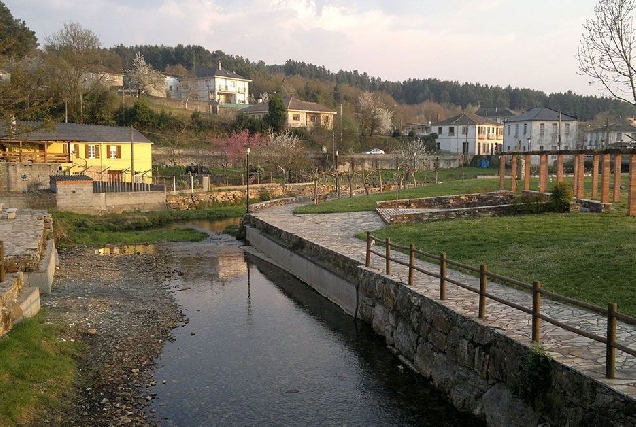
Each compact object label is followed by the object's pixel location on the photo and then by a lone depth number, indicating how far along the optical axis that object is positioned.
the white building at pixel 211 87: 93.38
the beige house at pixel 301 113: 74.88
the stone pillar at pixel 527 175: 31.61
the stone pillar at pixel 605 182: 24.25
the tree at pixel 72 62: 56.09
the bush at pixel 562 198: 25.00
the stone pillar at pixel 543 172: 29.49
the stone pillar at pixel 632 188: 21.96
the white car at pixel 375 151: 72.47
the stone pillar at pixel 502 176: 34.75
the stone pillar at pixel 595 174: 27.41
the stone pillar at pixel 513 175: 31.52
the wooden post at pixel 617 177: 25.66
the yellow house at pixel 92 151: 42.24
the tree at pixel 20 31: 55.26
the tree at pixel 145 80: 81.06
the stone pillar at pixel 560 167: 27.88
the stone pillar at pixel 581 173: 27.25
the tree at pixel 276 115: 69.44
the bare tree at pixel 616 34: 18.27
